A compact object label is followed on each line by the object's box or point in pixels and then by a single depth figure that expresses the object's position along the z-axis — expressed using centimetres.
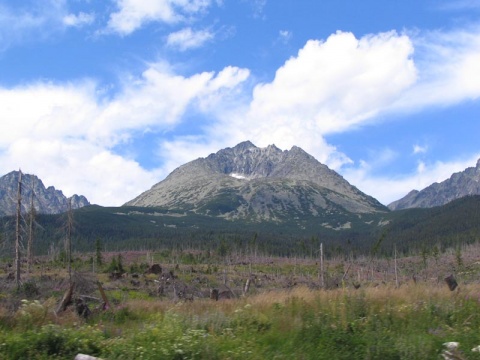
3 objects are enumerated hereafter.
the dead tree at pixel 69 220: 4575
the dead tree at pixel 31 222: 4658
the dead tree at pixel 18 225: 3601
